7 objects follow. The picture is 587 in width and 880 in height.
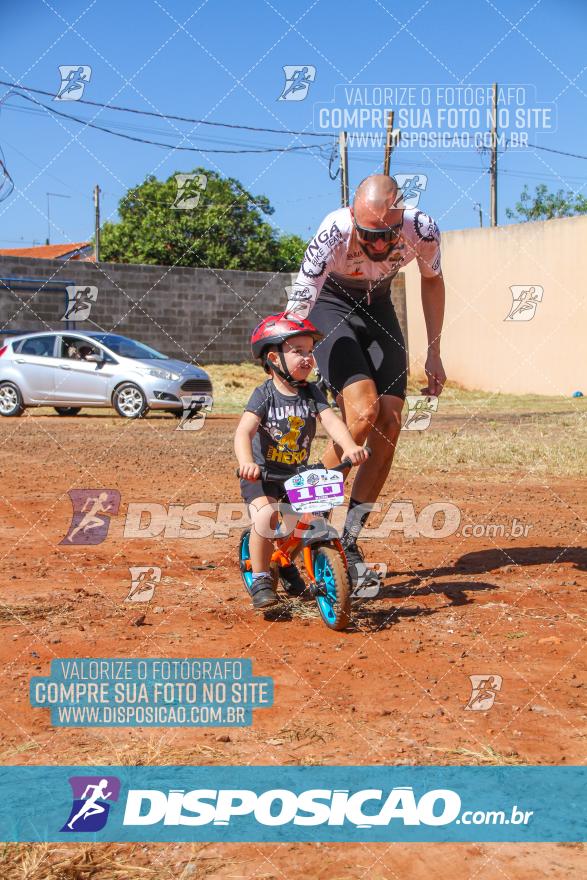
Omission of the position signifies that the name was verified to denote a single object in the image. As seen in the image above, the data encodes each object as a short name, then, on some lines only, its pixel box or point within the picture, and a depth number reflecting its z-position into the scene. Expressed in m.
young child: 4.74
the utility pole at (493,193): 35.75
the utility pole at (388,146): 22.77
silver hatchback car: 16.38
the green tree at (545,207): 47.58
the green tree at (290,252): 46.88
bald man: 5.08
